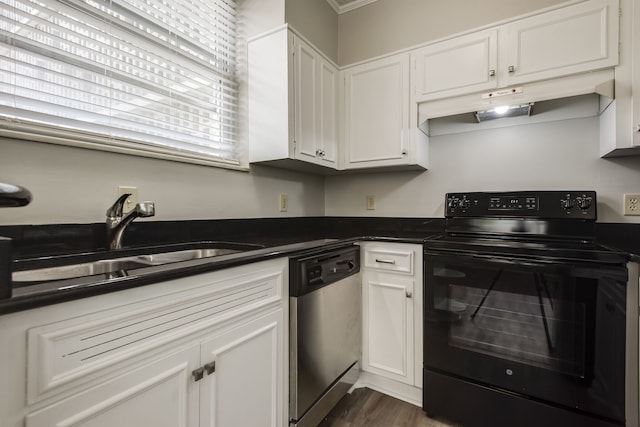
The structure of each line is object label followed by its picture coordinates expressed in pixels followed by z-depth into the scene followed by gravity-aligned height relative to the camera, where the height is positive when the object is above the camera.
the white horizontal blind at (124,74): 1.09 +0.61
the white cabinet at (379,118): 2.05 +0.64
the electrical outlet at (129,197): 1.31 +0.05
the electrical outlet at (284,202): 2.21 +0.04
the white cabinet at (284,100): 1.80 +0.68
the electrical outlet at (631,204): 1.66 +0.01
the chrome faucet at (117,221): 1.20 -0.05
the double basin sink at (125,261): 0.98 -0.21
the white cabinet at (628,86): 1.46 +0.59
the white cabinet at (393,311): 1.72 -0.62
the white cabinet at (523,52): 1.53 +0.88
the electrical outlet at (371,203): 2.48 +0.04
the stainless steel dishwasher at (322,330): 1.32 -0.62
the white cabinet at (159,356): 0.62 -0.39
